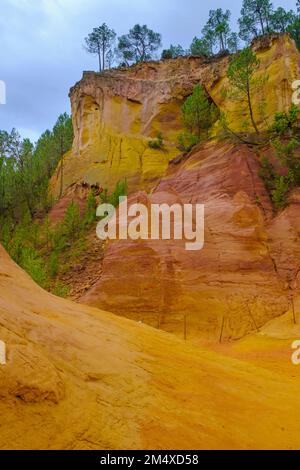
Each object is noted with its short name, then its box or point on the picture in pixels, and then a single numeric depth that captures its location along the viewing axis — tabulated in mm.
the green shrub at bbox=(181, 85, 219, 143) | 28297
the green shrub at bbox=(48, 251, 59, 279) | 21984
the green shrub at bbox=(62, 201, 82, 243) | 26125
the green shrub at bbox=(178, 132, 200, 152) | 27238
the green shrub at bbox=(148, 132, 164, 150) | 35362
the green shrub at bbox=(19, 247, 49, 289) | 16906
